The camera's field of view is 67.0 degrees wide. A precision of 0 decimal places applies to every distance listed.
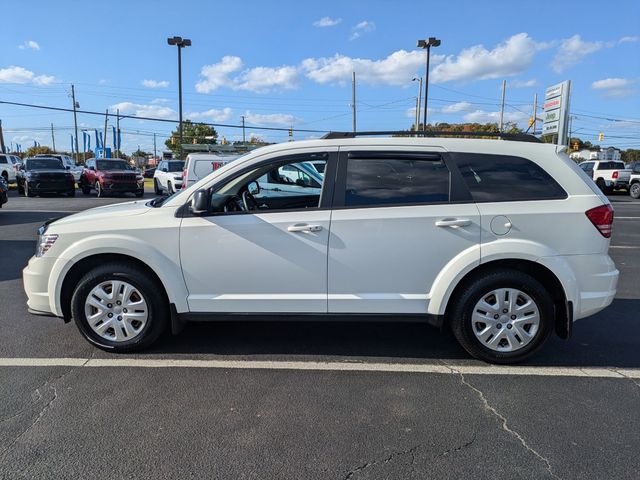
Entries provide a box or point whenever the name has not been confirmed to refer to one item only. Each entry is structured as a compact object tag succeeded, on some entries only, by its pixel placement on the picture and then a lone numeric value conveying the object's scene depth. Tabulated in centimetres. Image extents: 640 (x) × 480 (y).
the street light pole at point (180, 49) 2883
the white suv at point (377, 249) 381
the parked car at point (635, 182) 2448
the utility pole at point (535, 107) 5951
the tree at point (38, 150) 10149
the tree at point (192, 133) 6494
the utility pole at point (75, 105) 6052
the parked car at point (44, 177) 2086
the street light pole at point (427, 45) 2908
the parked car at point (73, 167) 2989
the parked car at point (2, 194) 1332
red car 2177
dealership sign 2275
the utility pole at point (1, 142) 4654
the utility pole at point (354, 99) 4644
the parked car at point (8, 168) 2725
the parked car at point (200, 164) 1362
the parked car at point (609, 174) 2564
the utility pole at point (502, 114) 5384
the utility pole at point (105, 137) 7063
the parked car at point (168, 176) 2008
